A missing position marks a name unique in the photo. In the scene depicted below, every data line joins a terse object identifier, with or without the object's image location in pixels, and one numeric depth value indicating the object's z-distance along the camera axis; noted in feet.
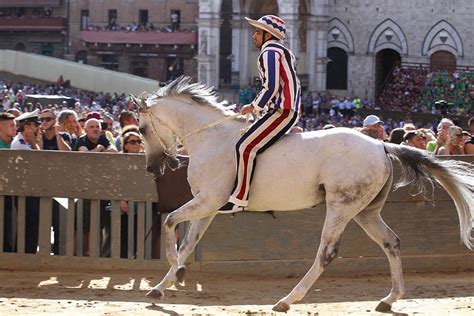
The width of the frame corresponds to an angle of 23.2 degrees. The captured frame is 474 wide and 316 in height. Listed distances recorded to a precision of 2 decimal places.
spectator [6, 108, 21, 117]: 65.94
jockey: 38.27
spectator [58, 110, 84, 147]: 59.98
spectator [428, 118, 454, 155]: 55.42
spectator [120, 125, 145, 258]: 47.44
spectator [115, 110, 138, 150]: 60.08
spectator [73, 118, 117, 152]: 51.98
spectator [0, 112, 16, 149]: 49.90
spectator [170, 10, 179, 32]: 248.32
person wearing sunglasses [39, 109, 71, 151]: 53.83
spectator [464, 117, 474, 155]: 52.34
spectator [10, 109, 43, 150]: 50.67
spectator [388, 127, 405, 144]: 58.03
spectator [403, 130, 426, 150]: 56.03
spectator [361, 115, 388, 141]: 56.13
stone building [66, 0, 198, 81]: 240.32
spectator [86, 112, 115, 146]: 57.93
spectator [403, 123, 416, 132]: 60.65
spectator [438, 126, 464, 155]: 53.04
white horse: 37.99
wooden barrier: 47.03
